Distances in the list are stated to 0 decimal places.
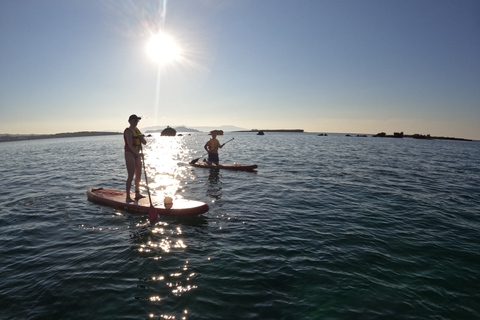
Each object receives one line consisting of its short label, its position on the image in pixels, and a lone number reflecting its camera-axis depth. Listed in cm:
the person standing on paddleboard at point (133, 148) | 877
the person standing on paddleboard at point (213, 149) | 1847
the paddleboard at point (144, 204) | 834
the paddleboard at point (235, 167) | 1908
